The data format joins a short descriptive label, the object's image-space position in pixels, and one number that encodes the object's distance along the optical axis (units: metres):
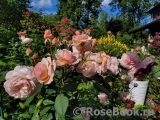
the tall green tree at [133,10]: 21.26
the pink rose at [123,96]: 0.99
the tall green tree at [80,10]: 19.02
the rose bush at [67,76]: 0.60
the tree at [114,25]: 19.84
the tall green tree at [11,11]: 7.82
